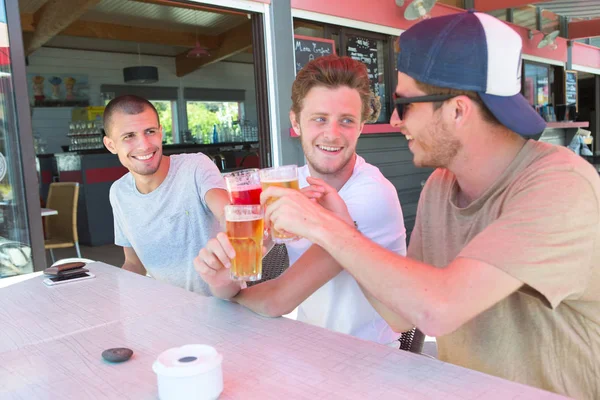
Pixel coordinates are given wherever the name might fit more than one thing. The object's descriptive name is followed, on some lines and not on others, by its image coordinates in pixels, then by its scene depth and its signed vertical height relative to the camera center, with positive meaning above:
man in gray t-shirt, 2.44 -0.22
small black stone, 1.16 -0.45
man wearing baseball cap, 1.02 -0.20
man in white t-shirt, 1.47 -0.23
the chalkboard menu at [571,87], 9.92 +0.86
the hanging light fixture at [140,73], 9.79 +1.59
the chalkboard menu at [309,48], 5.11 +1.02
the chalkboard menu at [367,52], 5.74 +1.05
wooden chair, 5.30 -0.58
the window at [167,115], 12.77 +0.99
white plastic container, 0.93 -0.41
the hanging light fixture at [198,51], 9.11 +1.82
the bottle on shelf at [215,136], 11.30 +0.34
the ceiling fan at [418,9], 5.49 +1.45
